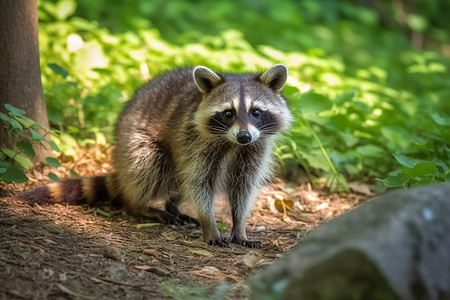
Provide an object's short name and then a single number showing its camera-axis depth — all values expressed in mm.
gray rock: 4008
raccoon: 7945
